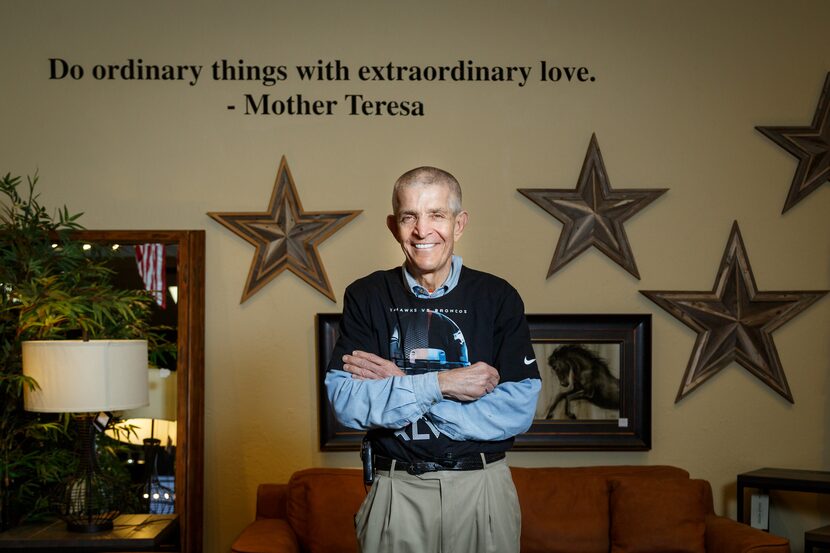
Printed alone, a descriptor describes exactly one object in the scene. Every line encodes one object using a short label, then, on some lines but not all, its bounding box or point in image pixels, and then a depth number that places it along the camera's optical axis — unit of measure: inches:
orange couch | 159.8
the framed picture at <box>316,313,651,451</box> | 180.4
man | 88.2
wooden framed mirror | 174.9
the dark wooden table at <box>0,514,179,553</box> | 150.6
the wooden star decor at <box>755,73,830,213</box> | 183.0
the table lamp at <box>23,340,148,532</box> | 147.9
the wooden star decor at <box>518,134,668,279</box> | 182.1
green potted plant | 160.4
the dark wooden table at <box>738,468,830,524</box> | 163.6
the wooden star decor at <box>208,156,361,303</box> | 180.7
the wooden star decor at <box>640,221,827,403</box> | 182.1
